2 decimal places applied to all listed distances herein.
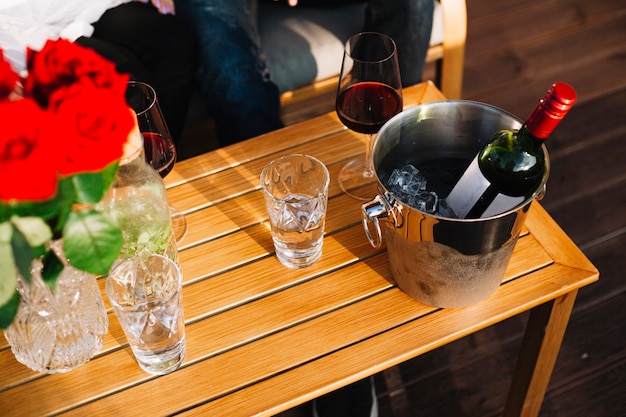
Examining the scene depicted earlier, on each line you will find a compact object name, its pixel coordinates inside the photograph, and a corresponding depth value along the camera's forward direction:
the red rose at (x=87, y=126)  0.63
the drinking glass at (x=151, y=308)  0.86
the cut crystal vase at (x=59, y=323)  0.84
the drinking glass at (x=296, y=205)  0.99
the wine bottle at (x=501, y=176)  0.91
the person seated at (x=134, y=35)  1.44
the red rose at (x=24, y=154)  0.58
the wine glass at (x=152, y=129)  1.00
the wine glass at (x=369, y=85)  1.04
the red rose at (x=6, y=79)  0.64
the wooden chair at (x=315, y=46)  1.66
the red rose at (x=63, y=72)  0.67
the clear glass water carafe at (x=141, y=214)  0.96
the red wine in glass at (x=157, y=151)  1.01
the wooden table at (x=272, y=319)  0.91
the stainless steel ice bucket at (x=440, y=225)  0.85
